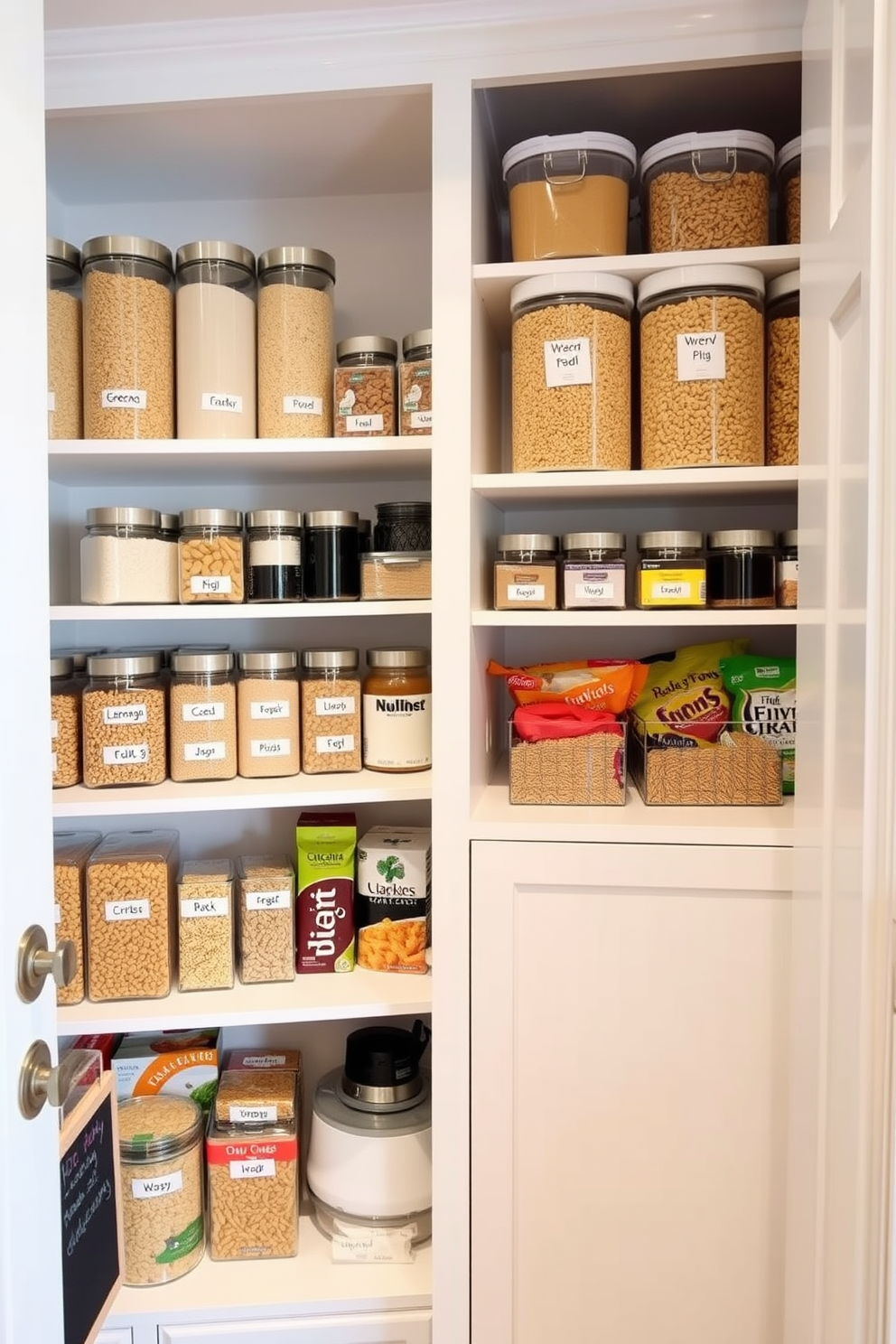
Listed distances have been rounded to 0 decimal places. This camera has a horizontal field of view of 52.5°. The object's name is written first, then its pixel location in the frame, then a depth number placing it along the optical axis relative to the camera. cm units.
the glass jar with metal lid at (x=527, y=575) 130
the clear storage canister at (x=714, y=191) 124
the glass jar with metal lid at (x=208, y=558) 138
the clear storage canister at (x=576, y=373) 122
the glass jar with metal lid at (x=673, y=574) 128
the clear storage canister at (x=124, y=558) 135
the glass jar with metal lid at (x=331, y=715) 144
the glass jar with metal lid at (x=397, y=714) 144
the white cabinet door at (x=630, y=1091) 123
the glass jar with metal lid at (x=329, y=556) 142
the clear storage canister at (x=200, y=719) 139
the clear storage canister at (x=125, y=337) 133
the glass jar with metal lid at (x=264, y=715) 141
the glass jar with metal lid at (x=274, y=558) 140
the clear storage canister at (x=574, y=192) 124
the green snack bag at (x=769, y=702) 135
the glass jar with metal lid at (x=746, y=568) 128
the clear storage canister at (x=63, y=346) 133
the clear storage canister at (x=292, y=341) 136
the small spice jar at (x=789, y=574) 129
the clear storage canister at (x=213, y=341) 134
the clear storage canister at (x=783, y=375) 123
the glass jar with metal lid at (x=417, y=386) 135
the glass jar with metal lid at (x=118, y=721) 137
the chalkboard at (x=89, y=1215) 99
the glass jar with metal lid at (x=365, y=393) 138
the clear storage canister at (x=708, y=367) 120
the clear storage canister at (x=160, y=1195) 138
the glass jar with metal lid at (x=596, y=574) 130
